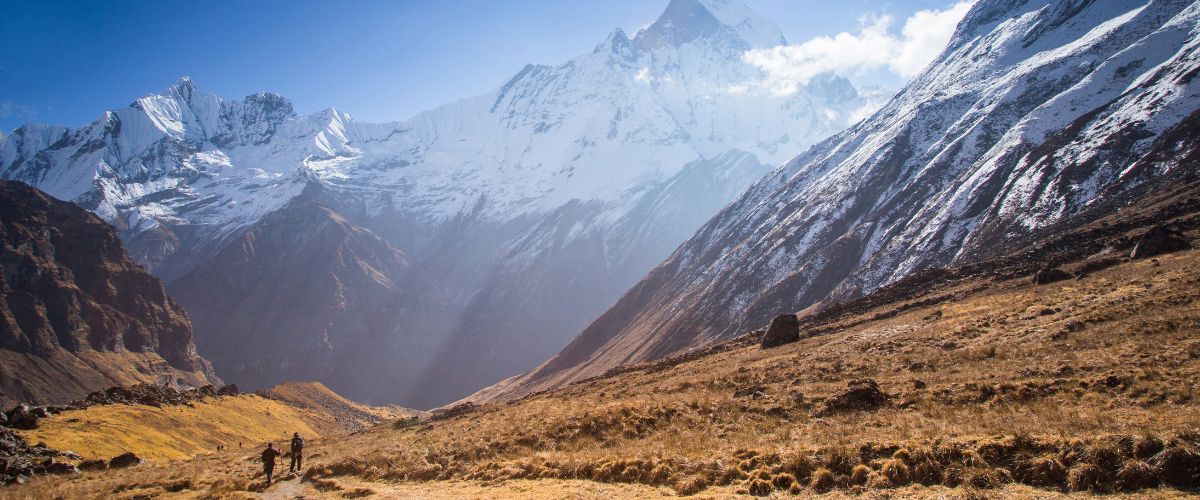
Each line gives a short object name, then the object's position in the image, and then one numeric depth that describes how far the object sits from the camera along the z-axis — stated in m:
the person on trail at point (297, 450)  28.77
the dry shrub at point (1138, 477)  12.53
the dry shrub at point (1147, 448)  13.29
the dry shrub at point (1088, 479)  12.95
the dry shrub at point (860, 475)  15.46
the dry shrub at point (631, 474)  19.16
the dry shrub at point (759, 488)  15.75
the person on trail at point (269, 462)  26.55
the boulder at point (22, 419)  42.09
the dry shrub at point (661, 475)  18.55
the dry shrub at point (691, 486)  17.11
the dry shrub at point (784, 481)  16.00
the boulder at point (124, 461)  34.12
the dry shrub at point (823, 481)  15.49
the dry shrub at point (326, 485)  24.09
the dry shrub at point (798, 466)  16.48
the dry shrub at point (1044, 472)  13.62
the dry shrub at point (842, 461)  16.17
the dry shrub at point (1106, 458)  13.32
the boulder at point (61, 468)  30.56
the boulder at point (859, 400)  24.36
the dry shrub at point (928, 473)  14.68
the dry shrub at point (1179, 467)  12.31
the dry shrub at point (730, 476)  17.20
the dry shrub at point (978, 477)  13.96
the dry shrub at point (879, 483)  14.79
